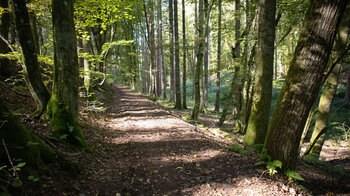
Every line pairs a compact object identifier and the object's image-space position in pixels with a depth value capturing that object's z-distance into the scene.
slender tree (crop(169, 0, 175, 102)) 15.55
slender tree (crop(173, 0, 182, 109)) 15.06
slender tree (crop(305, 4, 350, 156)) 6.53
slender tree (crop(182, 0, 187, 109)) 16.17
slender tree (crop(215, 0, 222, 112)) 13.49
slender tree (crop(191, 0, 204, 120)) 9.59
